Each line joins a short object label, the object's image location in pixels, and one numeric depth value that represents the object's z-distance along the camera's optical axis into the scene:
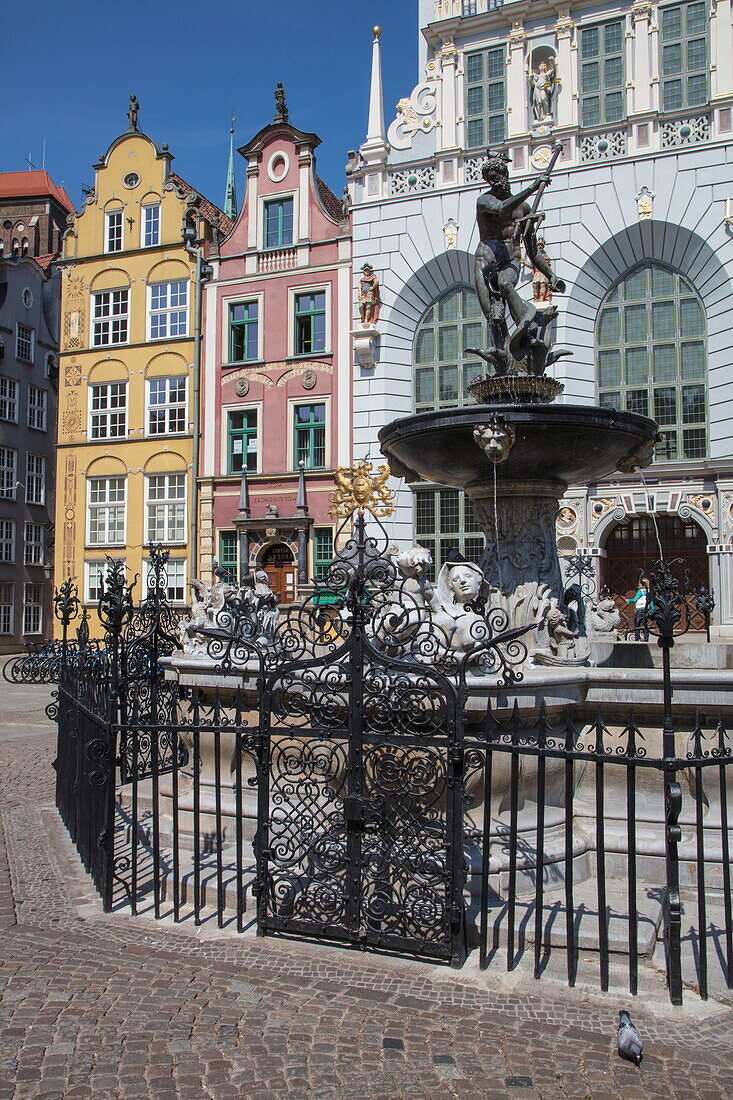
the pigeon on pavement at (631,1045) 4.06
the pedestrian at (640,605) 6.93
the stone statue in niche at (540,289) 24.69
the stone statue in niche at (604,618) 9.95
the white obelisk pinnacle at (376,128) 28.41
